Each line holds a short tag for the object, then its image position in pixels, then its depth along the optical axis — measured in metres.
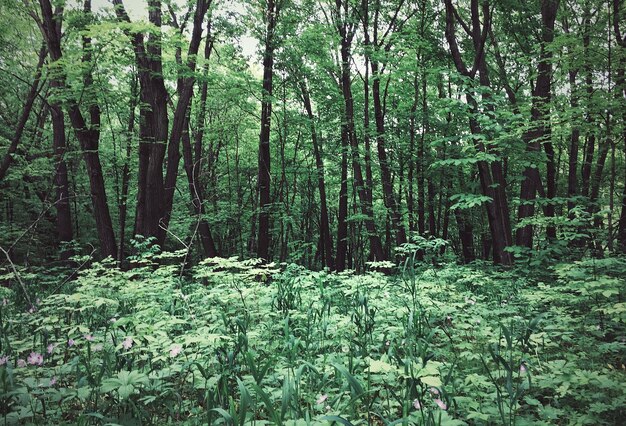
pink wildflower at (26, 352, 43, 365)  2.27
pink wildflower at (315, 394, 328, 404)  1.99
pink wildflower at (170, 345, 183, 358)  2.14
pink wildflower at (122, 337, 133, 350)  2.29
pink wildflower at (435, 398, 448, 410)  1.80
